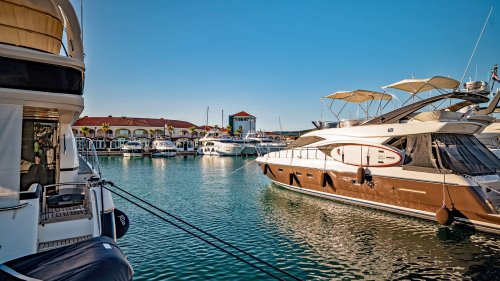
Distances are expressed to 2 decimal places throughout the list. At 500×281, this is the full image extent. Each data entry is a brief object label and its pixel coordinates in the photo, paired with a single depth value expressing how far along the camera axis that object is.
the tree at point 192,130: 93.12
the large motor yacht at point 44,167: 3.61
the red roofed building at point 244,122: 115.81
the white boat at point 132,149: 65.00
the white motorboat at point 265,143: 69.80
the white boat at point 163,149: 65.44
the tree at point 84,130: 76.44
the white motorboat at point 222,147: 68.38
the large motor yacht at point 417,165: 12.00
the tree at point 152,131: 86.16
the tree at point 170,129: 88.06
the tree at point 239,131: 106.83
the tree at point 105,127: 78.81
